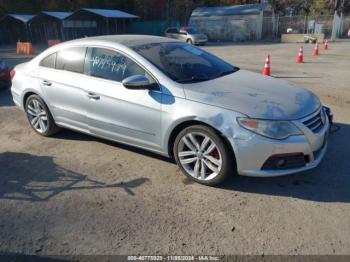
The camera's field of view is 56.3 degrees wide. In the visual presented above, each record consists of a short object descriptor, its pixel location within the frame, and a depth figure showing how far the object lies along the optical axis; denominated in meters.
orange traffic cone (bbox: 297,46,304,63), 14.43
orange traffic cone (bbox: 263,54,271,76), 9.83
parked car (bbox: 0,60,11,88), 9.07
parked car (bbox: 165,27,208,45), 28.91
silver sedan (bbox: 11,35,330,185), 3.46
